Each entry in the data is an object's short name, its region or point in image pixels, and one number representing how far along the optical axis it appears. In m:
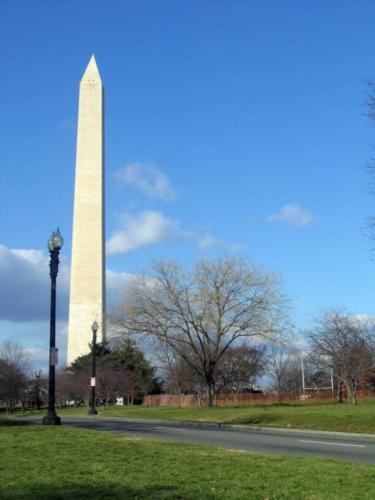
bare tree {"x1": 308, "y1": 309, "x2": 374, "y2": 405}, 50.41
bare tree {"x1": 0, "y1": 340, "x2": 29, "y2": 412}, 72.19
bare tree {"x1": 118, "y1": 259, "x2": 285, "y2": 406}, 42.41
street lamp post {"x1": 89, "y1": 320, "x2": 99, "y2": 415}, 41.62
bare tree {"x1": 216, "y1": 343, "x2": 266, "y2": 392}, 82.69
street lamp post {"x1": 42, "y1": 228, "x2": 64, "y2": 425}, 21.56
